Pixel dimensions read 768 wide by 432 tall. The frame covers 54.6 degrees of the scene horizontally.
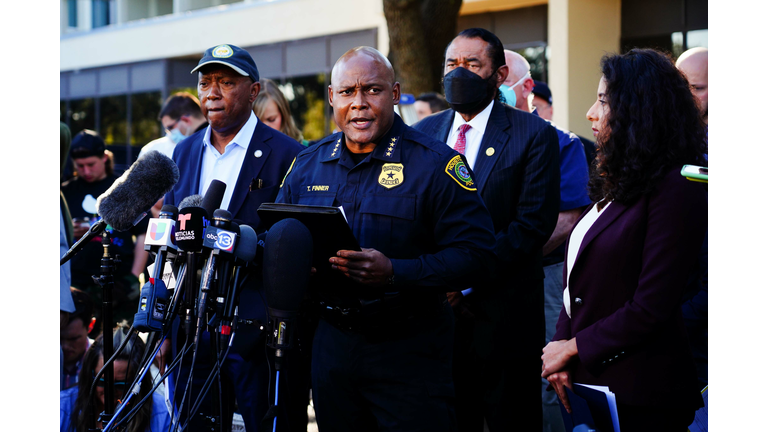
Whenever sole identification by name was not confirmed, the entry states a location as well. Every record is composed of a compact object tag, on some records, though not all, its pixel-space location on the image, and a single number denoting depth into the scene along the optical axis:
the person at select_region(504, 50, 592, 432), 4.24
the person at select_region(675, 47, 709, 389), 3.61
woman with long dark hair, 2.62
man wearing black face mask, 3.60
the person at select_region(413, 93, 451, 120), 7.51
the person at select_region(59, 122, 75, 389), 4.49
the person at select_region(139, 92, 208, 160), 7.08
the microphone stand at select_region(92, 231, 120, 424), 2.86
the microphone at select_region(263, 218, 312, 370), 2.38
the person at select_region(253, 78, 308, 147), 5.37
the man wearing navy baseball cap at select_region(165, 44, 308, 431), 3.45
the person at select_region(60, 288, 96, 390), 5.05
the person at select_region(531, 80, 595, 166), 6.18
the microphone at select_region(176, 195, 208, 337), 2.39
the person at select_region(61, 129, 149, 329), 6.17
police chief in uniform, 2.75
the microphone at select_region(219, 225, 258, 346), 2.46
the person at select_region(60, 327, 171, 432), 3.57
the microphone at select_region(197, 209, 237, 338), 2.39
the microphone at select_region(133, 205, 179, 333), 2.45
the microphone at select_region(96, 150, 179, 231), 2.84
